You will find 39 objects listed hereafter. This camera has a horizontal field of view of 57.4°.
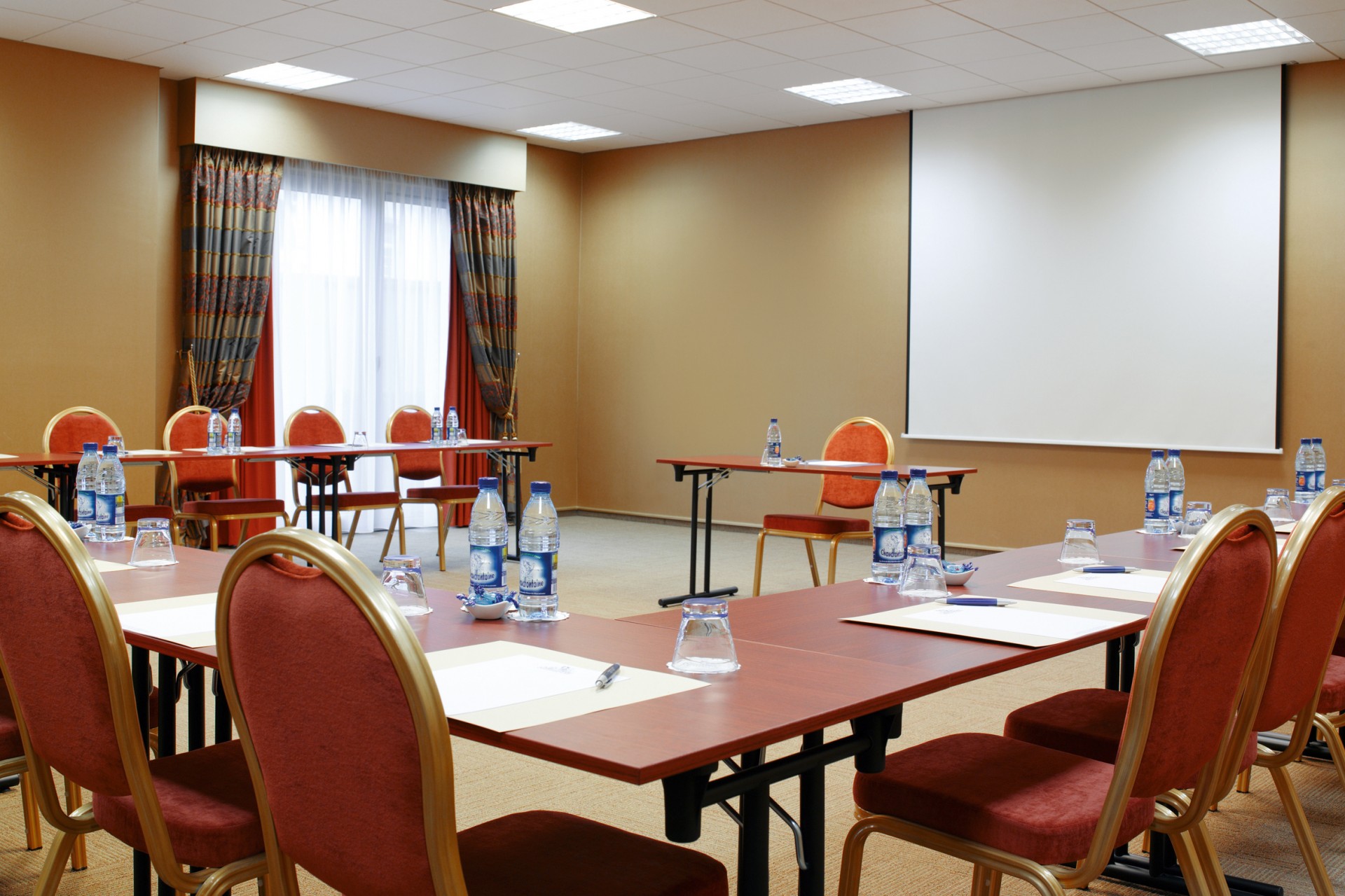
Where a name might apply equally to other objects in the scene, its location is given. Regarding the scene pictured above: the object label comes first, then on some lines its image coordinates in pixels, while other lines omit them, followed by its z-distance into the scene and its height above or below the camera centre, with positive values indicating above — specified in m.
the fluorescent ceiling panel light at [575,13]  6.11 +1.99
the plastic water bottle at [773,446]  6.36 -0.19
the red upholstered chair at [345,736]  1.24 -0.35
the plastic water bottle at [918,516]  2.71 -0.23
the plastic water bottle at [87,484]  3.30 -0.22
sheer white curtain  8.26 +0.75
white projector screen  7.00 +0.90
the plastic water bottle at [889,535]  2.62 -0.27
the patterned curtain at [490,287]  9.12 +0.90
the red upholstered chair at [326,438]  6.87 -0.19
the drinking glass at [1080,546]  2.88 -0.31
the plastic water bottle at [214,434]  6.23 -0.16
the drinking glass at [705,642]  1.68 -0.32
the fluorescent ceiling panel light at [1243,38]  6.19 +1.95
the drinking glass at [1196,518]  3.55 -0.30
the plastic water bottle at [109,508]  3.08 -0.27
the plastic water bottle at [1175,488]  3.64 -0.22
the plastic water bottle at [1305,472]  4.26 -0.20
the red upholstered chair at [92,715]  1.69 -0.45
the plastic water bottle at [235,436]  6.24 -0.17
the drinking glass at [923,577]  2.43 -0.33
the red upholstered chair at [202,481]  6.12 -0.42
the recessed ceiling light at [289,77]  7.37 +2.00
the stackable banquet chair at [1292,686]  2.08 -0.48
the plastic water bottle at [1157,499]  3.58 -0.25
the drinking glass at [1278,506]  3.79 -0.28
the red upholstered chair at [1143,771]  1.68 -0.57
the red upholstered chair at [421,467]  7.17 -0.37
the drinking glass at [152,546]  2.67 -0.31
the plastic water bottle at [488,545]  2.07 -0.24
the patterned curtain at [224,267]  7.64 +0.86
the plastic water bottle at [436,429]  7.43 -0.15
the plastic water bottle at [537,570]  2.05 -0.27
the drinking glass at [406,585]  2.06 -0.30
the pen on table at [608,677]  1.57 -0.35
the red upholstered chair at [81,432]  5.92 -0.15
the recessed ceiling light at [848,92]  7.66 +2.02
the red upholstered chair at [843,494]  5.76 -0.41
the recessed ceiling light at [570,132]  9.05 +2.07
